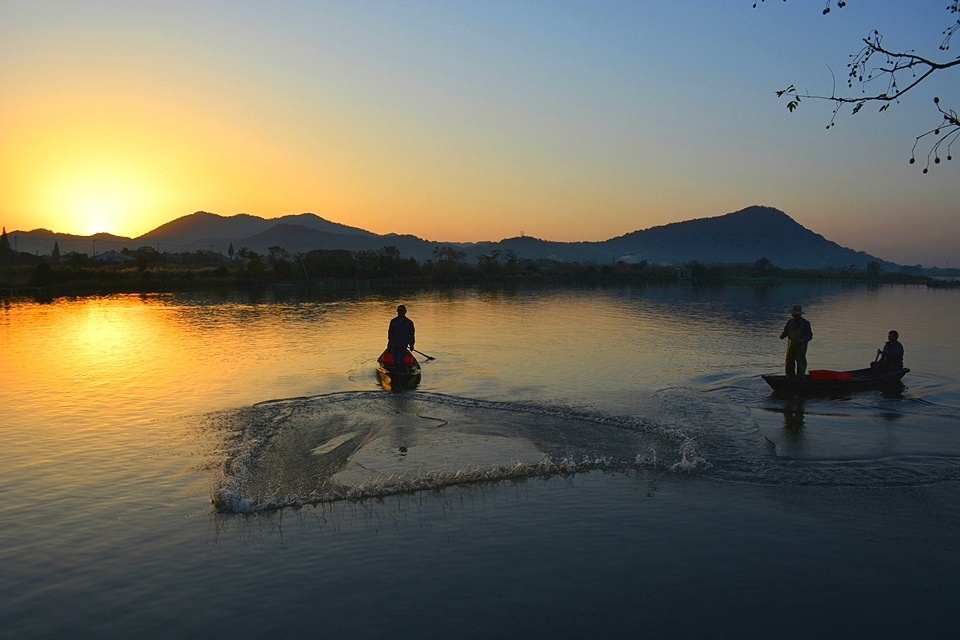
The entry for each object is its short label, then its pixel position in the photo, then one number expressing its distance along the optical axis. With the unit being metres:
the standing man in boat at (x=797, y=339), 19.14
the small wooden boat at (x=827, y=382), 18.97
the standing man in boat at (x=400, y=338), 20.72
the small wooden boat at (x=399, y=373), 20.27
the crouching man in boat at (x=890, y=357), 20.44
